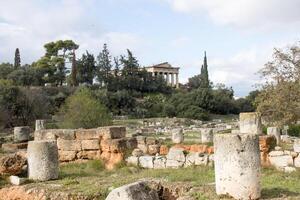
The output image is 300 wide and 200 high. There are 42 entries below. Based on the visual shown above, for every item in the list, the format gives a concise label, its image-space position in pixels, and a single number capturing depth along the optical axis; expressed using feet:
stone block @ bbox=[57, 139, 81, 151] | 49.44
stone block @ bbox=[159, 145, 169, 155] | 52.75
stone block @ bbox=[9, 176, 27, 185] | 34.37
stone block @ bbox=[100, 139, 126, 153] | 48.49
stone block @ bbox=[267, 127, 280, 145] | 72.23
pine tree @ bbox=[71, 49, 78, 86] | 247.46
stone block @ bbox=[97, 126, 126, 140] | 49.06
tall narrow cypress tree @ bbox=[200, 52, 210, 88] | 282.15
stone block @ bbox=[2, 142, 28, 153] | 56.74
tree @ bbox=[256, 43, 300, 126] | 76.38
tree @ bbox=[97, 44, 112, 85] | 253.85
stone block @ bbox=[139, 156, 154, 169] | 49.01
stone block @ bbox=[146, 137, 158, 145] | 53.19
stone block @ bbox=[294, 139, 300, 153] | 46.86
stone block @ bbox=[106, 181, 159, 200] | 20.59
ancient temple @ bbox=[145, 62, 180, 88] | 327.47
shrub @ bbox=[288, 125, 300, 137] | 107.55
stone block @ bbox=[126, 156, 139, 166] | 48.70
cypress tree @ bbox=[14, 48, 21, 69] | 262.49
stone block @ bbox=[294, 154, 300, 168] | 46.11
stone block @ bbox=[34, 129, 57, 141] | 50.59
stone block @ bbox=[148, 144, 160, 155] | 52.83
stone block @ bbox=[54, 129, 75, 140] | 49.95
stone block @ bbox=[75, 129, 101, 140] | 49.39
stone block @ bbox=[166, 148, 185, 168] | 48.85
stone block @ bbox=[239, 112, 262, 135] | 56.65
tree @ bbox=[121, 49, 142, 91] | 256.73
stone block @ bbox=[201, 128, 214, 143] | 67.25
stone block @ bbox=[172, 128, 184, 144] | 69.15
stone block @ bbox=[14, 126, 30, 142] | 68.77
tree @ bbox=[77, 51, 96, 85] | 254.88
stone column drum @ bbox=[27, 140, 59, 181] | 35.91
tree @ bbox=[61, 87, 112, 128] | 123.03
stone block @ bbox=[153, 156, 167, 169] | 48.84
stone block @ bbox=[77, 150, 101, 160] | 49.16
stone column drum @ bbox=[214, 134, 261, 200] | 25.66
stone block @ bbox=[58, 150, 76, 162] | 49.39
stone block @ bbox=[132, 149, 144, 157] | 49.53
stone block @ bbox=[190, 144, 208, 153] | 52.29
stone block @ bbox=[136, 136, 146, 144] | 52.95
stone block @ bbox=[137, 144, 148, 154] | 52.34
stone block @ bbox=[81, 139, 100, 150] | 49.18
